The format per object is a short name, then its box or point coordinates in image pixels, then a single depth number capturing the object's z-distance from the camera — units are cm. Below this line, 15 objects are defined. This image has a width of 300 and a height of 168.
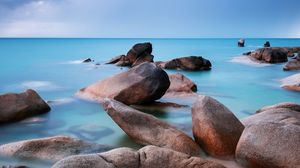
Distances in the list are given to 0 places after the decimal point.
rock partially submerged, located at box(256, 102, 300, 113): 581
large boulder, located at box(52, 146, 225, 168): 303
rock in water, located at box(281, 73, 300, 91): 1045
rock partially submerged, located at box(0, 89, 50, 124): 613
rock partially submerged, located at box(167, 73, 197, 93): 929
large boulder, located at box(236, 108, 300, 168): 354
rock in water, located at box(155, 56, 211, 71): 1694
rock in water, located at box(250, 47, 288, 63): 2122
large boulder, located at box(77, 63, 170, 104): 749
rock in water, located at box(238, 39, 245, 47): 5053
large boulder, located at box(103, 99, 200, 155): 456
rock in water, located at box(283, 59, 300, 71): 1669
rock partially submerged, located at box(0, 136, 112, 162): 430
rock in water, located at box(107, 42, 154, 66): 1906
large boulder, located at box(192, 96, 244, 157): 447
